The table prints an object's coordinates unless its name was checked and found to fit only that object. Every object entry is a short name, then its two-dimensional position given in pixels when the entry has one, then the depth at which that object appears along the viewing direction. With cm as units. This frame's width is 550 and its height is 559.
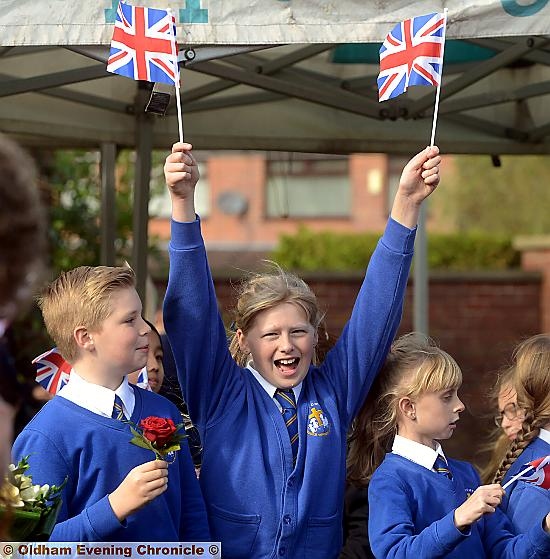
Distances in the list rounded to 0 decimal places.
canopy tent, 987
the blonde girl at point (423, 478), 616
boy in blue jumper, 587
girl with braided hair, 701
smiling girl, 647
